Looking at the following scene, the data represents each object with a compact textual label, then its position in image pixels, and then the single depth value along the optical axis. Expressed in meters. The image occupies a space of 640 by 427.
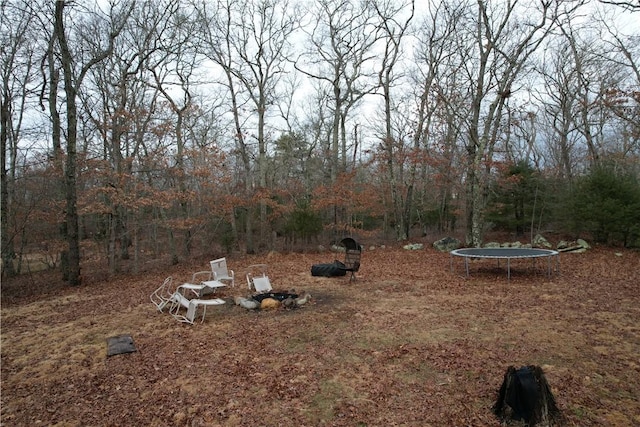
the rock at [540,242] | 12.73
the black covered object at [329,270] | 8.84
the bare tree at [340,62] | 15.28
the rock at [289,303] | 6.24
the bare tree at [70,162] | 8.70
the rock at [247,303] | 6.16
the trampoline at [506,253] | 7.93
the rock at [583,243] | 11.64
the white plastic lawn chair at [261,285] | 7.21
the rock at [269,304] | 6.18
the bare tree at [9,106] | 8.84
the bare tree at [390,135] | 15.02
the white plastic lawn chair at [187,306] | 5.48
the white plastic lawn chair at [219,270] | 7.66
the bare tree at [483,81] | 11.95
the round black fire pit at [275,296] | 6.42
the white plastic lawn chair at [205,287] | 6.53
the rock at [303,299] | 6.33
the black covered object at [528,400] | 2.73
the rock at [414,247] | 13.53
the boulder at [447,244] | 13.06
